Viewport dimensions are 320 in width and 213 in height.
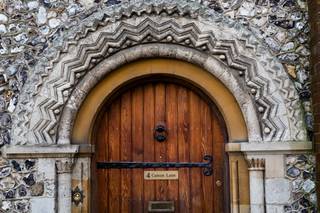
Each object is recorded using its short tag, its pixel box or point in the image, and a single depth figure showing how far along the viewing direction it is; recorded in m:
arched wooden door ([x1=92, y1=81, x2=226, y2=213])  3.93
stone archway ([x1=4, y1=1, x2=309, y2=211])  3.63
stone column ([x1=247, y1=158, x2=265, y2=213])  3.57
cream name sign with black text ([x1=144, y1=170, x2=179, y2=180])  3.95
